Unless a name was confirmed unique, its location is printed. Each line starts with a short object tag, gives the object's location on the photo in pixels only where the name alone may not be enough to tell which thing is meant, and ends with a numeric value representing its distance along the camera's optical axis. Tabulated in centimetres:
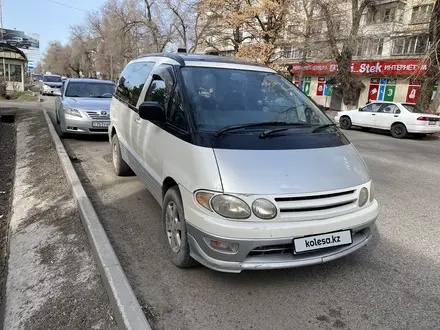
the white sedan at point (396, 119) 1331
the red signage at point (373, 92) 3059
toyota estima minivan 261
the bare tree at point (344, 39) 2002
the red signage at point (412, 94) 2767
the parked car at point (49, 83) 2852
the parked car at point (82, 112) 854
